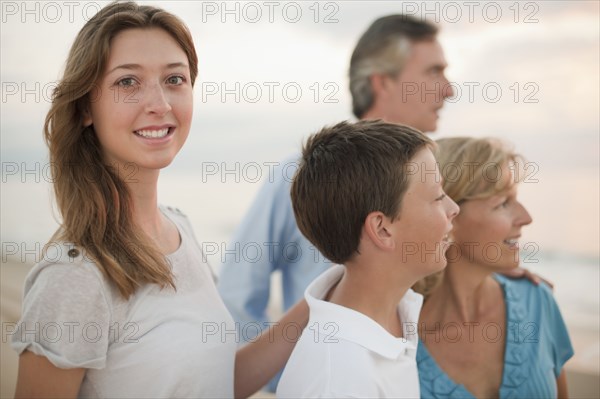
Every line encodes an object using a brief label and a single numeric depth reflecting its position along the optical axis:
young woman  2.05
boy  2.18
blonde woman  2.41
